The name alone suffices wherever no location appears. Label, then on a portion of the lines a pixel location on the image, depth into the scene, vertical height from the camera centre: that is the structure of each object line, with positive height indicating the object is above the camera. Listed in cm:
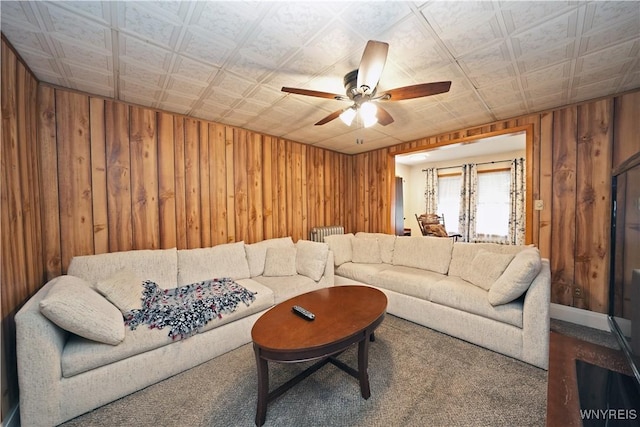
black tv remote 170 -78
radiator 429 -46
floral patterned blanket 179 -82
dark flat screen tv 146 -43
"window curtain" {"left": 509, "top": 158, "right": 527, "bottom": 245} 521 +10
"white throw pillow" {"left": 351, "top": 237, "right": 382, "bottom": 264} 356 -67
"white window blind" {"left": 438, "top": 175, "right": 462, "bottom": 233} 624 +21
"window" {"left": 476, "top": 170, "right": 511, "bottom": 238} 553 +6
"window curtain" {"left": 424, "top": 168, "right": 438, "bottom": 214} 650 +46
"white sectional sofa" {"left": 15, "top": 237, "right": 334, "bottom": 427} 136 -88
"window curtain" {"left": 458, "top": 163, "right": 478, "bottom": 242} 588 +14
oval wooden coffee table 138 -81
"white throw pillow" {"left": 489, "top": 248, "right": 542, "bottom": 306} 191 -61
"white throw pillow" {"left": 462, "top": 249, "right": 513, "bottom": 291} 231 -63
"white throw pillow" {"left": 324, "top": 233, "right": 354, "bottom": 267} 357 -62
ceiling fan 143 +89
